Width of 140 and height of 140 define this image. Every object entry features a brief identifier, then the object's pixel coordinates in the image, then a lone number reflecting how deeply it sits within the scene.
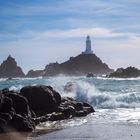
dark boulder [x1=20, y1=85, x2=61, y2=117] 29.48
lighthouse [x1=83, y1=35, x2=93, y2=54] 165.62
